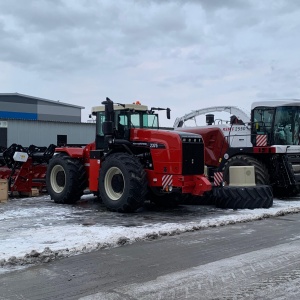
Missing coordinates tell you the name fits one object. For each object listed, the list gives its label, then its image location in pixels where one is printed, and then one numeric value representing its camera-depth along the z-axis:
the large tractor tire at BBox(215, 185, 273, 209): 9.63
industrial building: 26.25
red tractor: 8.88
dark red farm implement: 12.15
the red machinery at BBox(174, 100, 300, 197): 11.50
